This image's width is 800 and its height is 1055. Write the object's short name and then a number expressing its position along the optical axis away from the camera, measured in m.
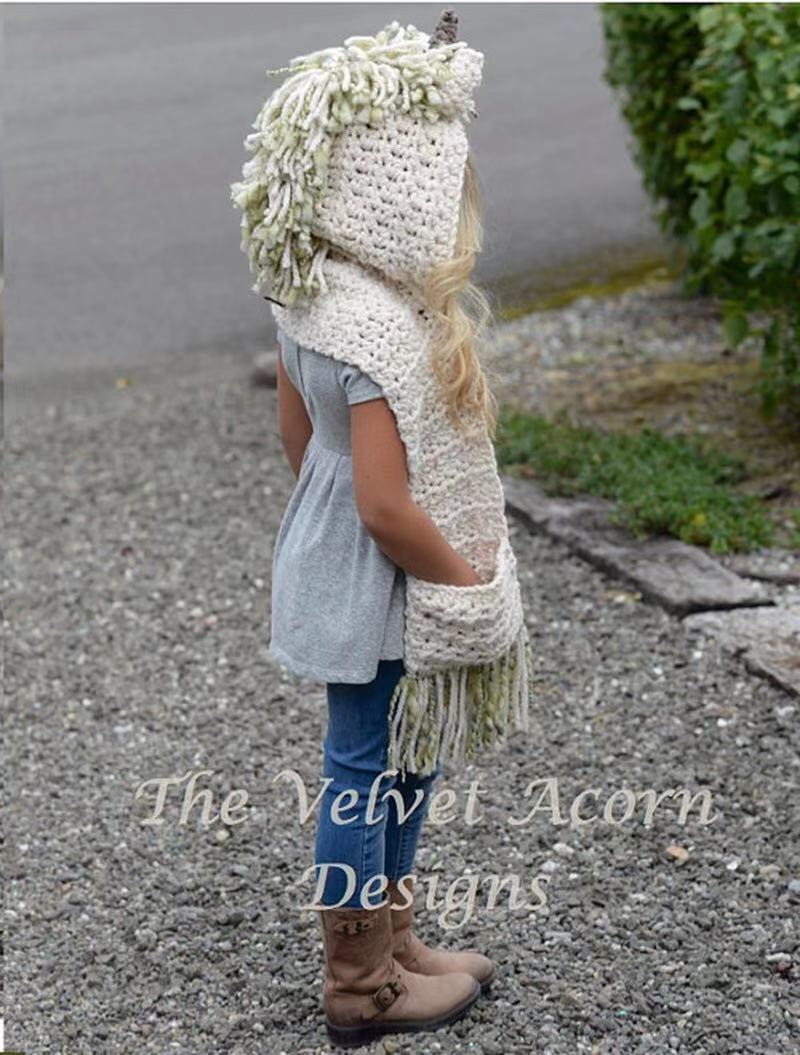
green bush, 4.48
